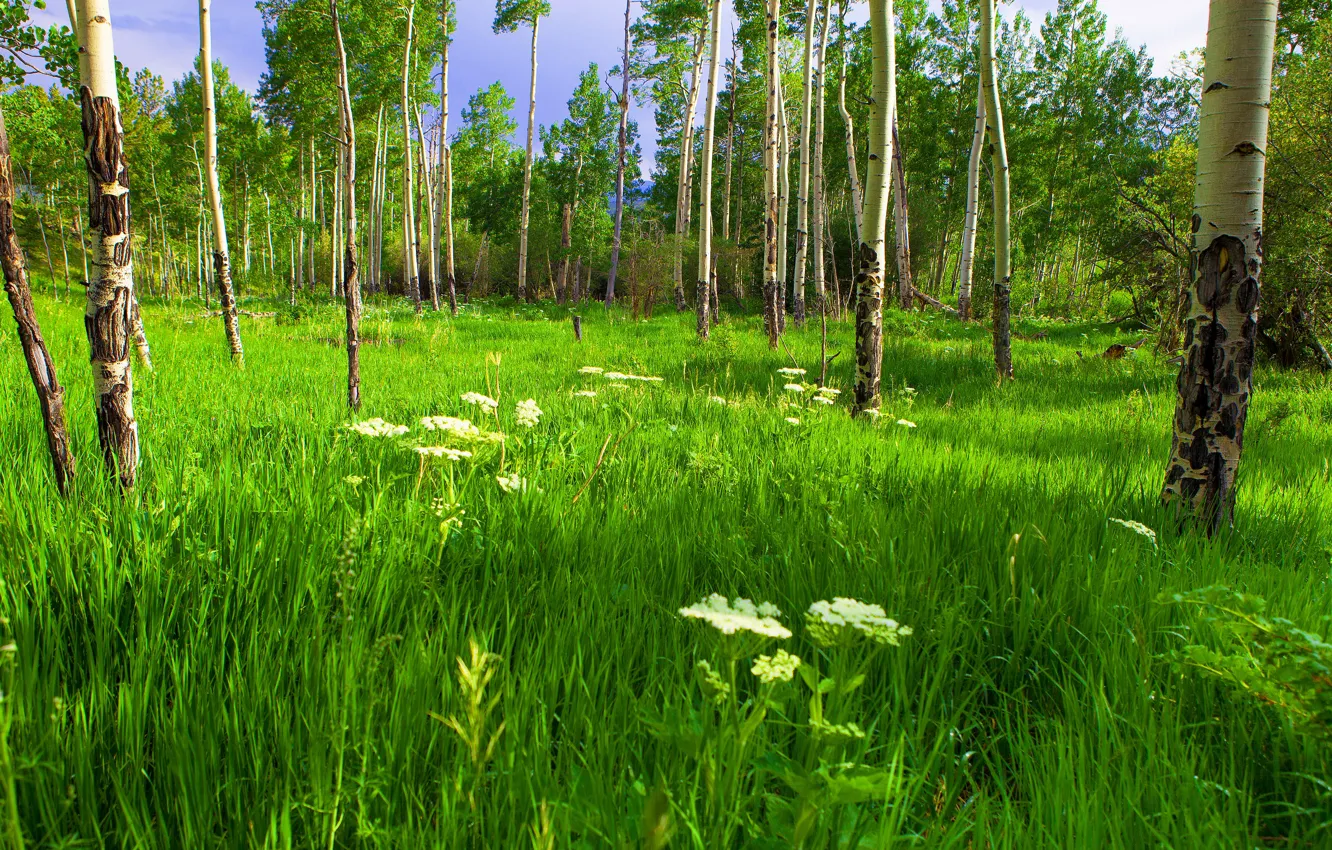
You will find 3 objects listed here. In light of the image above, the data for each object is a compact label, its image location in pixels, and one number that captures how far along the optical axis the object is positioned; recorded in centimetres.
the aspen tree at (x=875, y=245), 580
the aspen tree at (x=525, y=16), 2220
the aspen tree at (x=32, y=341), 211
